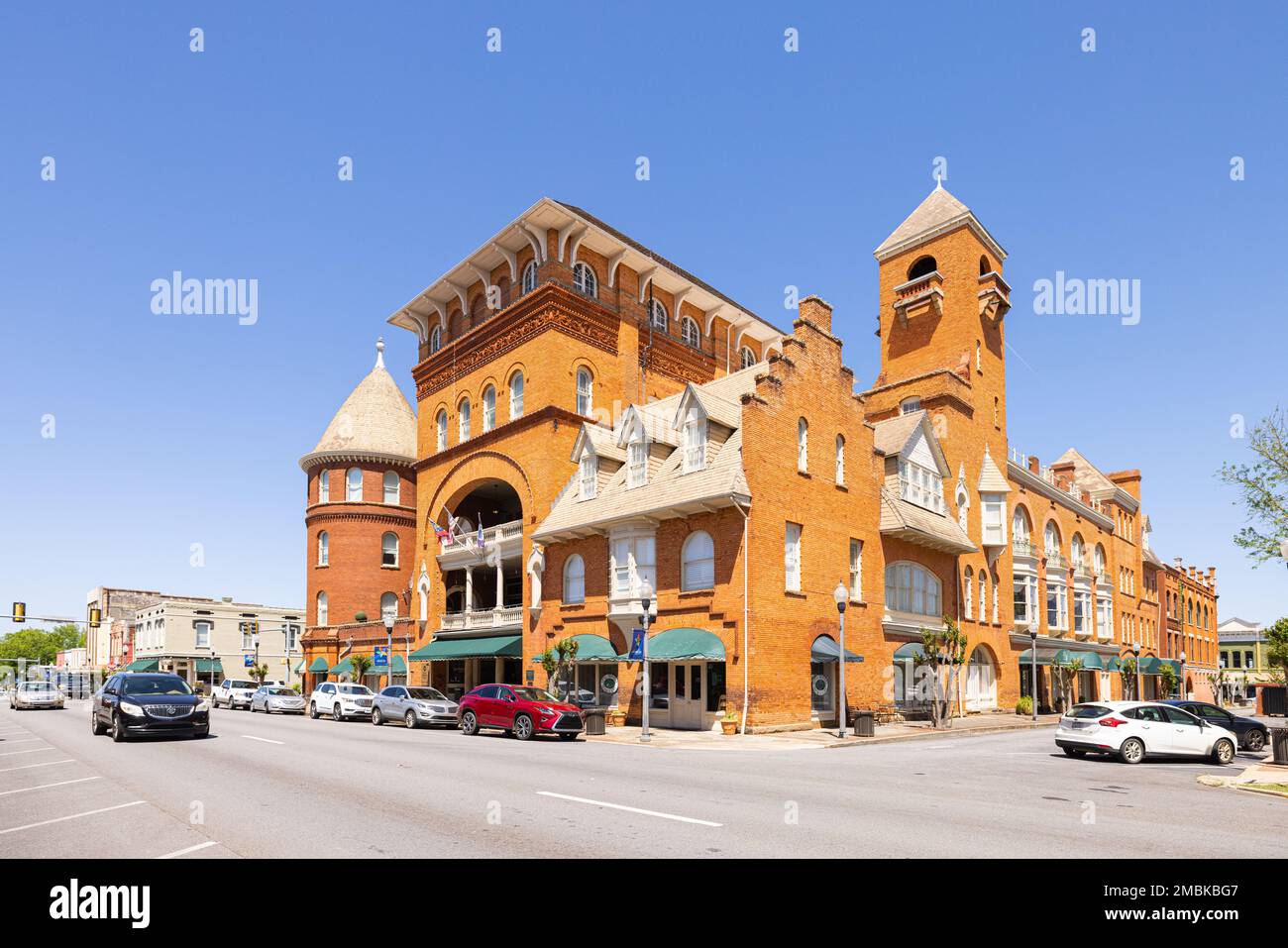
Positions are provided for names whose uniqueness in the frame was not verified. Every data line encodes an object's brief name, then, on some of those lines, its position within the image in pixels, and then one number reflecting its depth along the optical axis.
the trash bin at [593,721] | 27.06
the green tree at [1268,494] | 24.41
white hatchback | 20.62
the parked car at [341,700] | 35.25
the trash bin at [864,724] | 26.89
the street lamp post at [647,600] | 25.92
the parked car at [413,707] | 30.42
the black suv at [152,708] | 21.69
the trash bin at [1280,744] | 19.33
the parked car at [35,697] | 48.22
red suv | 24.86
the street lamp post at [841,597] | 26.48
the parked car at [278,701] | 41.03
